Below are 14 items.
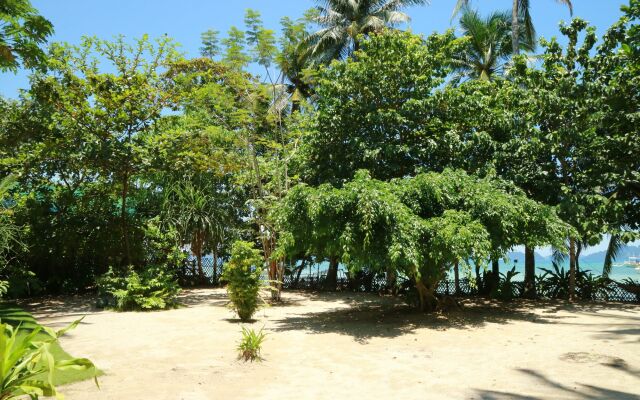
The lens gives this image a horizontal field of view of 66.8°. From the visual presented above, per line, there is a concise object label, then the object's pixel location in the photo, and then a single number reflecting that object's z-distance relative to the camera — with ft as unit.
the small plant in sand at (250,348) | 22.75
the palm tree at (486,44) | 74.54
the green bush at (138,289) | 41.29
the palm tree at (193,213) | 57.47
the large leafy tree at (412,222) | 28.63
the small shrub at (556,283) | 49.67
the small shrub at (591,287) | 48.34
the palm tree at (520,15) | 57.26
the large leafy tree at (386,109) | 40.27
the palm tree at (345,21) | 71.61
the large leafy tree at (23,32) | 32.53
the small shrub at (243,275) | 33.53
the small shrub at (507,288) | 48.16
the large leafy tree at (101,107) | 42.60
